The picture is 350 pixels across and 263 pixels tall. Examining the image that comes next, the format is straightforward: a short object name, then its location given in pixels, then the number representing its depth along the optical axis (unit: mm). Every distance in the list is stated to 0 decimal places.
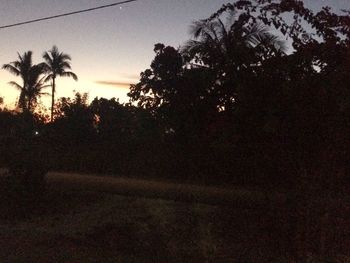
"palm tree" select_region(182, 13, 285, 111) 10450
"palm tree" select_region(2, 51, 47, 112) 49531
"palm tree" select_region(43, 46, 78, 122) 51938
